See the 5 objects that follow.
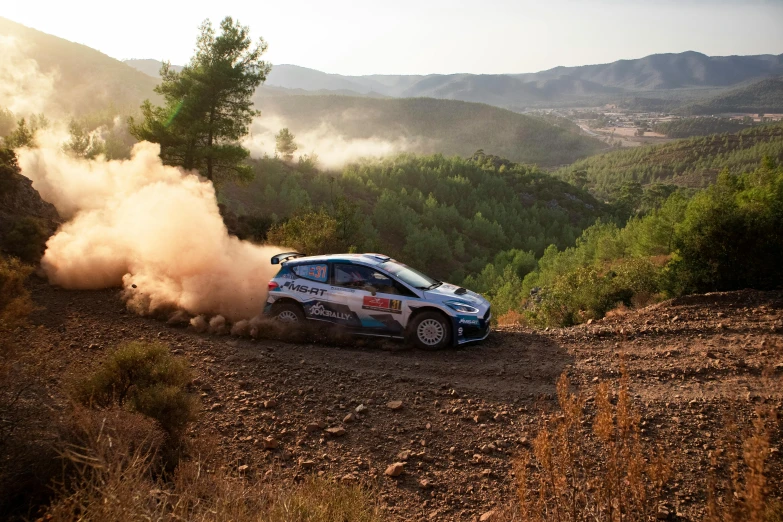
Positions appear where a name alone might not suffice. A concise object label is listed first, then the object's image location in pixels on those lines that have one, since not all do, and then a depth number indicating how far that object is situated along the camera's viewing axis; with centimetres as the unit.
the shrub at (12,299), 745
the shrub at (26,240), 1257
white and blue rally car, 862
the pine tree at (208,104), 2089
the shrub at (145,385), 545
